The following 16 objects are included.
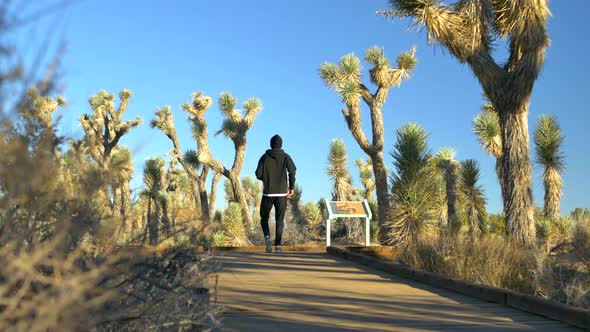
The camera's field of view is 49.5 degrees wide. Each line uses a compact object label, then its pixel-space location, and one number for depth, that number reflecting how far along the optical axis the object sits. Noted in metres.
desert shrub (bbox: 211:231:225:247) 22.50
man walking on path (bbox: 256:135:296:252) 12.70
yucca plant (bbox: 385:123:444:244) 15.27
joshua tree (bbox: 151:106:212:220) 32.50
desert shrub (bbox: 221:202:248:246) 23.73
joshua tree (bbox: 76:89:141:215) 29.62
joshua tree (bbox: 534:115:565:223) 26.05
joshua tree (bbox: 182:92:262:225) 30.41
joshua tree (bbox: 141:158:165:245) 30.27
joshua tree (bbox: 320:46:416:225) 21.23
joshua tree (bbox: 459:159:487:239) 27.33
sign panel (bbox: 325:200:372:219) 14.91
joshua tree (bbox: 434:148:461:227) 26.13
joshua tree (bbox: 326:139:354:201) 29.67
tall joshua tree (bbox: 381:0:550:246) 13.85
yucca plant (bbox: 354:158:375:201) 36.66
